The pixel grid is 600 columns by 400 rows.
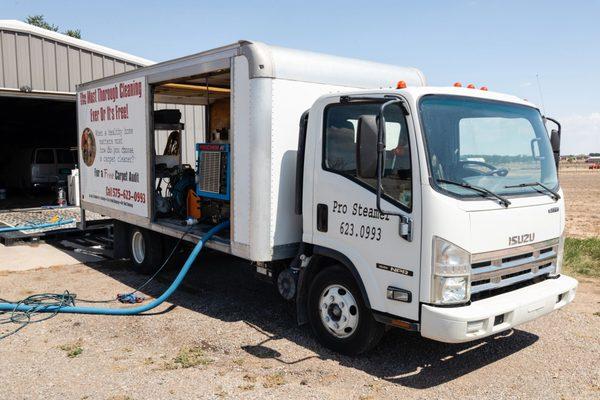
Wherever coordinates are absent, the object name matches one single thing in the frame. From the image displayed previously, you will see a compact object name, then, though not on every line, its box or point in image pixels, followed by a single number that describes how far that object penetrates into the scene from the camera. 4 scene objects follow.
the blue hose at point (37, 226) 11.26
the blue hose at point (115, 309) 6.22
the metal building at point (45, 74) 13.39
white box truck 4.26
